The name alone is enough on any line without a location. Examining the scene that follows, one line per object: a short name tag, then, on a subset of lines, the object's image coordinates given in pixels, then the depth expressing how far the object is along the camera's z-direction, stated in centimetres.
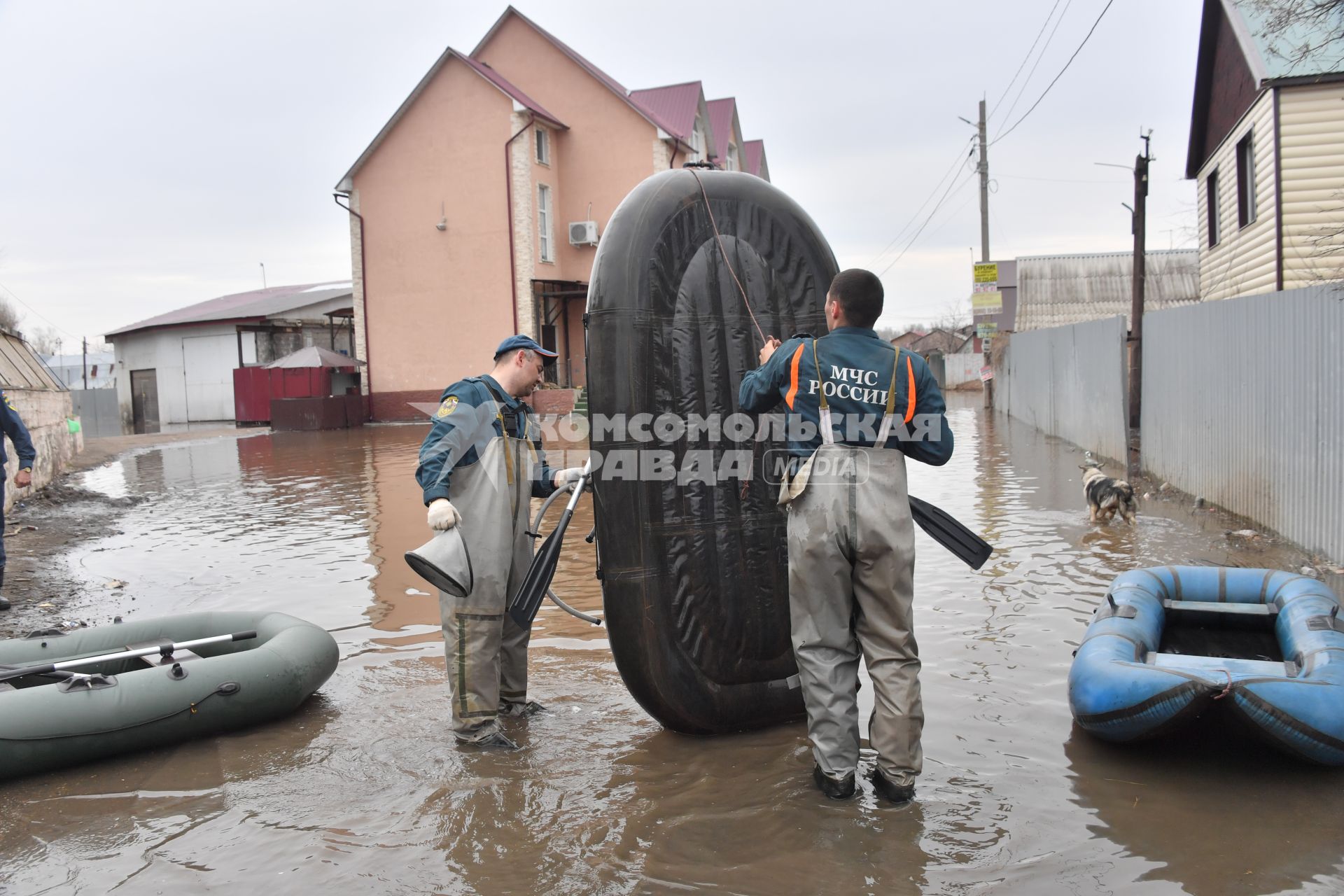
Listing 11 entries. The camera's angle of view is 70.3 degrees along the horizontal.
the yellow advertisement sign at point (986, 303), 2673
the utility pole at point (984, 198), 2908
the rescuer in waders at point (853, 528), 374
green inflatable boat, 429
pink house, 2889
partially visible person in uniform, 758
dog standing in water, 948
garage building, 3628
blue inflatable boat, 380
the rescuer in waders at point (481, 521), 450
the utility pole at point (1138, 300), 1354
